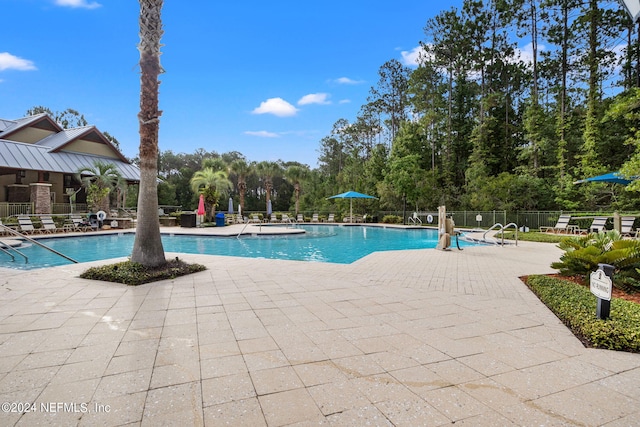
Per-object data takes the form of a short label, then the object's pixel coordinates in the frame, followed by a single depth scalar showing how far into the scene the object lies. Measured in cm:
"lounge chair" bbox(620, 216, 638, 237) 1145
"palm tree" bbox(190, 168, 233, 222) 2073
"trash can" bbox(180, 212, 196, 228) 1855
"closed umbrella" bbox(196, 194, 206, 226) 1866
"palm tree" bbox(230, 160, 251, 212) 2661
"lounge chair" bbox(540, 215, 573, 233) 1415
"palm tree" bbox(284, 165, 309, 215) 2828
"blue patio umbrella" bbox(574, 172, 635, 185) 1140
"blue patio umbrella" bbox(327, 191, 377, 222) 2228
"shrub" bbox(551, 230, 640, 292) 464
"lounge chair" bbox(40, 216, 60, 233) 1462
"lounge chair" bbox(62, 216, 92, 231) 1576
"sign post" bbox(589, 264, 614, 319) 308
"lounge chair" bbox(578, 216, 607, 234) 1258
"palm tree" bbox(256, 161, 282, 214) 2734
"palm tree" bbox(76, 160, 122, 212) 1805
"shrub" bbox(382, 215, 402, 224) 2272
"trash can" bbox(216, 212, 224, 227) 2027
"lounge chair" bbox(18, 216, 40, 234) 1380
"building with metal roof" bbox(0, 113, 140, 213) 1699
